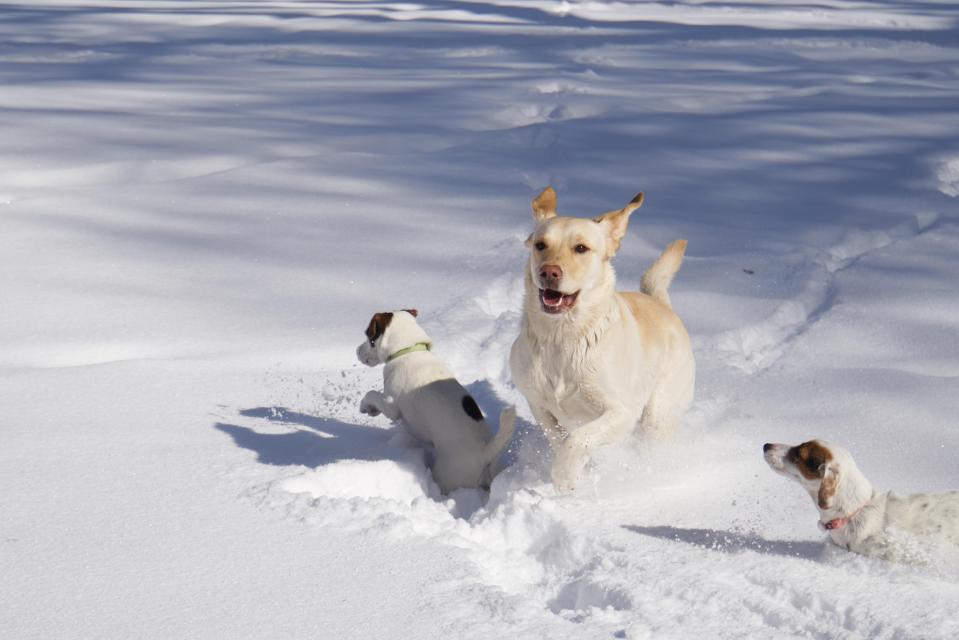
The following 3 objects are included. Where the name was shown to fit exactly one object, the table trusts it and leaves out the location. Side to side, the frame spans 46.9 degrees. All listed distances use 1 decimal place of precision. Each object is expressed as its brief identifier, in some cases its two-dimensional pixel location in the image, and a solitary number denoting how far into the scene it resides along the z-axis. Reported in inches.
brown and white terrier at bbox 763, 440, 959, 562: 124.7
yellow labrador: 145.9
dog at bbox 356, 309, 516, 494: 153.6
